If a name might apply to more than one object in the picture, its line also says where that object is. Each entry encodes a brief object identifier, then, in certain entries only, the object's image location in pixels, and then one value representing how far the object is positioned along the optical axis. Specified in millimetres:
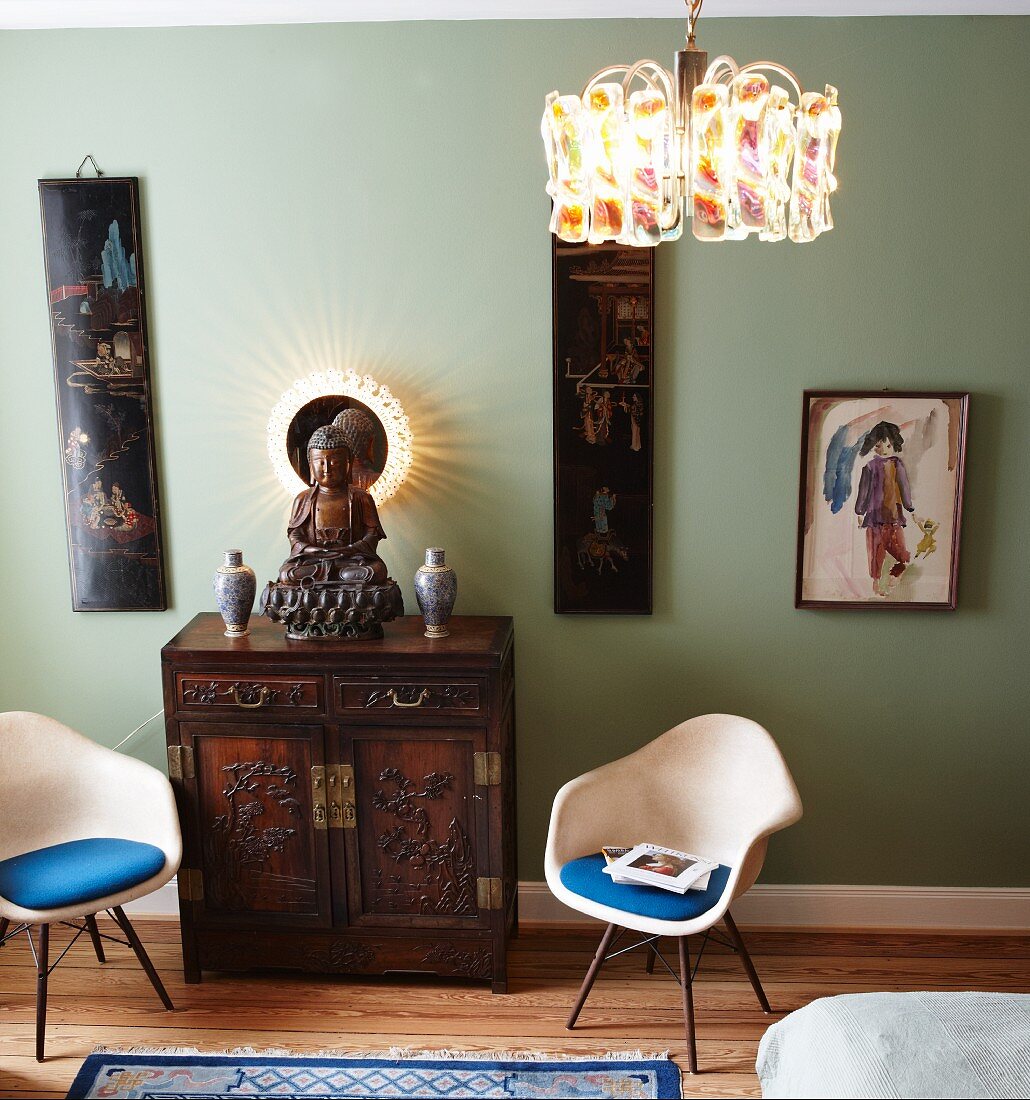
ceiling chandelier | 1495
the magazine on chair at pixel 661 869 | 2932
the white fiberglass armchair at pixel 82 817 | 3074
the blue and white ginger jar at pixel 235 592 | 3193
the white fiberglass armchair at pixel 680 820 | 2904
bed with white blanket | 2098
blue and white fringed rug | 2818
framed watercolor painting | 3348
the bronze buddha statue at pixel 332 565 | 3158
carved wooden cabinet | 3111
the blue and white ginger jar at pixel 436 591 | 3191
